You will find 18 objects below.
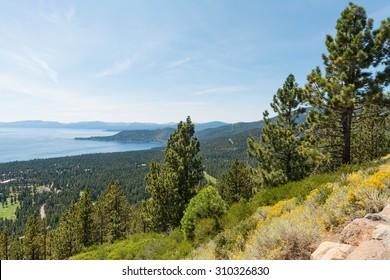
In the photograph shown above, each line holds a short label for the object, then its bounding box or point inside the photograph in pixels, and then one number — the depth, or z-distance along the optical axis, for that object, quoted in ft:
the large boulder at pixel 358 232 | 14.40
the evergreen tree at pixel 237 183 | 139.36
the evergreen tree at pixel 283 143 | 68.90
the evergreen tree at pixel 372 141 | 99.04
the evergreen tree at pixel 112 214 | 132.98
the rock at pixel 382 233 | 12.50
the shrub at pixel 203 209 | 51.70
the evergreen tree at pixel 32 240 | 130.72
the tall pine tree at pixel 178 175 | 77.20
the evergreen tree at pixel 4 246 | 140.64
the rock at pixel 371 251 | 11.99
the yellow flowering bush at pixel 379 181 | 20.11
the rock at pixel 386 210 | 16.09
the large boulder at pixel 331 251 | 13.24
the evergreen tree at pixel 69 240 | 126.72
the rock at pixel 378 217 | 14.88
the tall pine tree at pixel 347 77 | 42.47
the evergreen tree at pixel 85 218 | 124.26
